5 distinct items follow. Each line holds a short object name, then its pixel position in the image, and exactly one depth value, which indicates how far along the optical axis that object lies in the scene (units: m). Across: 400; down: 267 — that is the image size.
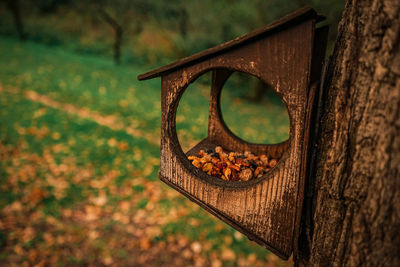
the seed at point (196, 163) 0.88
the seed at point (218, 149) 0.93
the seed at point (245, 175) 0.85
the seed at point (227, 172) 0.85
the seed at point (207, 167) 0.86
